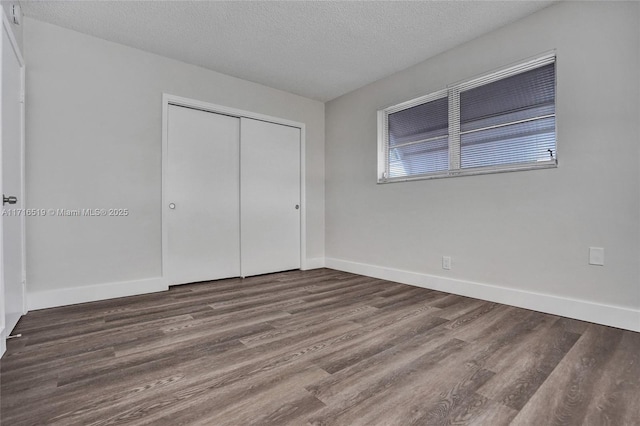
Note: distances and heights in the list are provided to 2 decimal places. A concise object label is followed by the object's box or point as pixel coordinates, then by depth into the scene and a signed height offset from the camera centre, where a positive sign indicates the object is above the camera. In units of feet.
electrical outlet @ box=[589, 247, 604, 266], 7.21 -1.09
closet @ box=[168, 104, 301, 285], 11.09 +0.54
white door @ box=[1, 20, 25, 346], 6.23 +0.57
